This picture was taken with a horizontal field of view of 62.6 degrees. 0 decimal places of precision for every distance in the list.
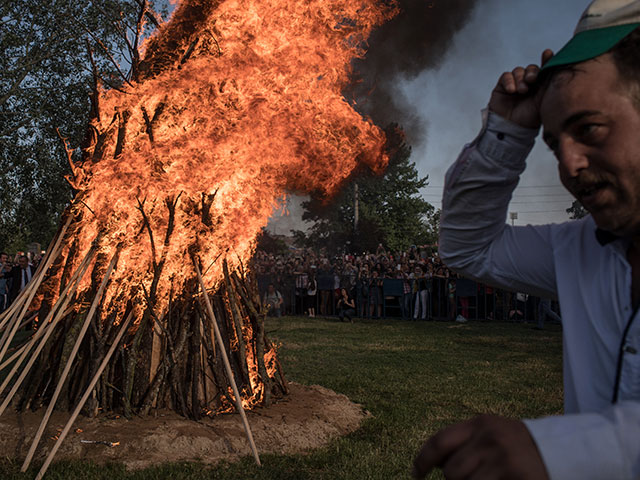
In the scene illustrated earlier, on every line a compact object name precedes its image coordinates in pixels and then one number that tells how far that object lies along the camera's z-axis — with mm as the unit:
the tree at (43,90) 19672
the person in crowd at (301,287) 19703
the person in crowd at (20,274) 16391
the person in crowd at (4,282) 17547
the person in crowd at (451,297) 16250
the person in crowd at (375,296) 18047
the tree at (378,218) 44094
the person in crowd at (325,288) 19312
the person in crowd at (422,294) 16719
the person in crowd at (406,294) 17203
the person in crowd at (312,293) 18953
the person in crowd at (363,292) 18453
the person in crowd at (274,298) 18438
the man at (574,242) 807
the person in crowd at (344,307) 17453
